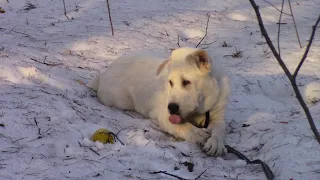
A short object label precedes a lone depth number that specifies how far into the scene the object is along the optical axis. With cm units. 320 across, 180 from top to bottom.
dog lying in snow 432
